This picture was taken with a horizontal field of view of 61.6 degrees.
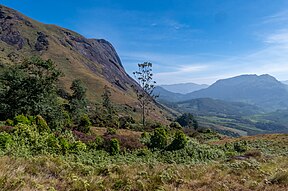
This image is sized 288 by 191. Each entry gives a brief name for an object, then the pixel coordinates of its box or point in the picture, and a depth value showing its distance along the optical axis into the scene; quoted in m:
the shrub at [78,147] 13.99
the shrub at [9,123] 18.32
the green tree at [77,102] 37.56
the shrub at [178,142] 18.55
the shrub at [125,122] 37.94
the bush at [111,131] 24.59
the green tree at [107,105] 55.46
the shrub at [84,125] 24.21
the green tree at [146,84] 51.19
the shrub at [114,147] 15.80
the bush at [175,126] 45.18
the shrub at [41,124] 17.79
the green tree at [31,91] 26.98
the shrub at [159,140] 19.14
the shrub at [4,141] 10.14
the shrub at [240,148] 21.63
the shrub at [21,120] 17.84
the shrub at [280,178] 7.94
